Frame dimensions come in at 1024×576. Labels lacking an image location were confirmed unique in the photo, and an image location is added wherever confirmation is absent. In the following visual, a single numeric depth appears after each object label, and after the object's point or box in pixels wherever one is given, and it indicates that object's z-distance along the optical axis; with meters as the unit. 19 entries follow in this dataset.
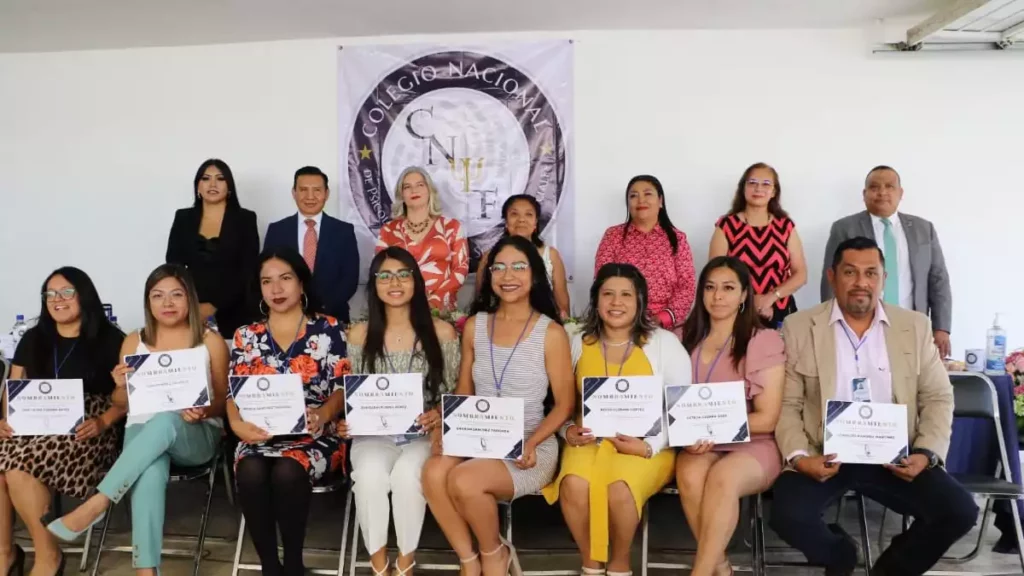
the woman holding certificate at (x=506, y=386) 2.65
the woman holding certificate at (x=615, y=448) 2.61
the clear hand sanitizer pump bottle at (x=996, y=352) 3.42
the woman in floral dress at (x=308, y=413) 2.67
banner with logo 4.52
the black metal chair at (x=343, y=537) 2.80
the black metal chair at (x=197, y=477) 2.94
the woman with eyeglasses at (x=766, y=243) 3.87
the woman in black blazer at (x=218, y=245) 4.02
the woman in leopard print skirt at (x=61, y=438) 2.87
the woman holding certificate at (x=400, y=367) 2.69
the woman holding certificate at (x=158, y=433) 2.72
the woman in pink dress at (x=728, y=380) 2.56
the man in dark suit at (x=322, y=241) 4.04
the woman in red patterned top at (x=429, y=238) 3.82
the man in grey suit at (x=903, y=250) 3.99
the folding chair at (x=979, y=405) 3.01
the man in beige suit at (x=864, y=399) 2.52
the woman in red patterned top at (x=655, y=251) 3.82
